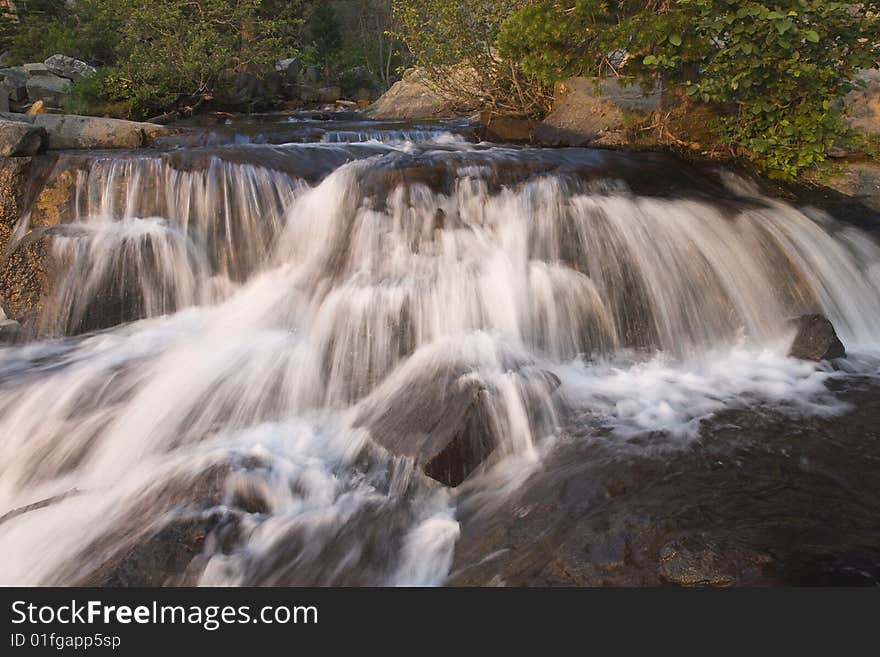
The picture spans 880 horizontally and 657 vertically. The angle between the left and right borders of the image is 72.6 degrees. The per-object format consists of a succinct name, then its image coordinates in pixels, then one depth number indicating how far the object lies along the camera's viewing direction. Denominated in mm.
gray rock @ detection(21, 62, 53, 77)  14500
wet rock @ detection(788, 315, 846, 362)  4914
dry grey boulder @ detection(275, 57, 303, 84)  19703
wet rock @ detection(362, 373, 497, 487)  3607
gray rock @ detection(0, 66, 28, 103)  13298
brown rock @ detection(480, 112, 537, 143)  9383
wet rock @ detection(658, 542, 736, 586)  2564
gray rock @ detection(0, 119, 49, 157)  6480
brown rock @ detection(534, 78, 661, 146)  7793
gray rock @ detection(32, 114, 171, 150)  8094
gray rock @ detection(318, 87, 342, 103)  20361
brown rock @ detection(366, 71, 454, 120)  13062
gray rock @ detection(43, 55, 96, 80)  15125
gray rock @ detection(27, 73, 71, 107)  13336
